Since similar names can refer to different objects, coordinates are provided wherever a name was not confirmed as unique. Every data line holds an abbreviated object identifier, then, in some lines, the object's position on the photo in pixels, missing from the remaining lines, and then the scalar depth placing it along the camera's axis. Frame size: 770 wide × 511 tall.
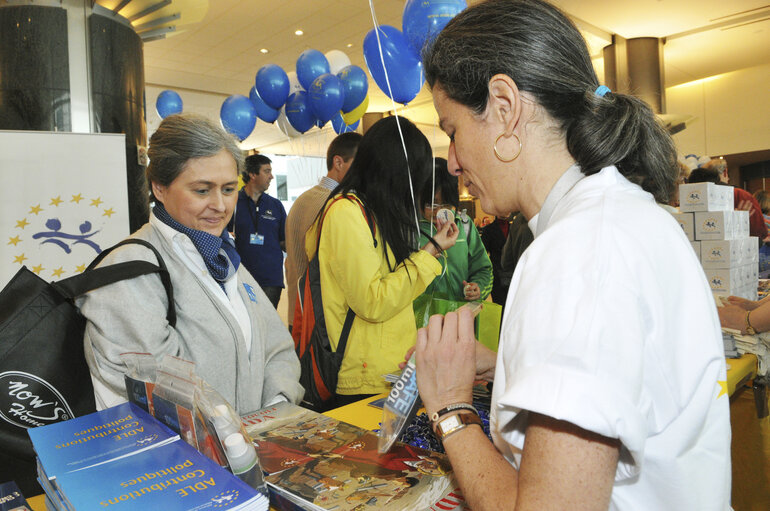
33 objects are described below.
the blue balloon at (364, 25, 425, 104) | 2.62
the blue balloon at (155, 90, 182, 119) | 5.43
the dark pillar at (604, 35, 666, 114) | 7.88
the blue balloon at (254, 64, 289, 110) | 4.75
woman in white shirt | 0.56
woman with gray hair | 1.25
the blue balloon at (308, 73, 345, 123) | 4.29
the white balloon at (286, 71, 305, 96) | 4.90
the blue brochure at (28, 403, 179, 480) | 0.72
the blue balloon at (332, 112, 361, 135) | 5.26
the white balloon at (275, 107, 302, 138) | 5.27
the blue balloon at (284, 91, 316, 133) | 4.68
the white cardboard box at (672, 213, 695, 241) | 3.00
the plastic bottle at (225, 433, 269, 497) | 0.71
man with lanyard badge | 5.16
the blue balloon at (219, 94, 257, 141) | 5.16
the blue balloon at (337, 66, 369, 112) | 4.64
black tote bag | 1.13
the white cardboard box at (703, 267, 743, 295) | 2.85
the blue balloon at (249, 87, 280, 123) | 5.20
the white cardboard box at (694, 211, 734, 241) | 2.89
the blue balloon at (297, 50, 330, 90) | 4.66
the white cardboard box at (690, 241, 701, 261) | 2.94
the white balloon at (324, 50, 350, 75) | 5.24
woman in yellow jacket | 1.78
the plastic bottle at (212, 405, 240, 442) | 0.72
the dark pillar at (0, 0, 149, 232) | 2.94
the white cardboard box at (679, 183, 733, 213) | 2.93
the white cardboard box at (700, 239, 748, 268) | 2.84
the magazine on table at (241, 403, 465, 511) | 0.79
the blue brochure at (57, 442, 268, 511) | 0.61
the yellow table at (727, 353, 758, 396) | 1.78
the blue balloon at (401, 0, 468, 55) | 2.33
